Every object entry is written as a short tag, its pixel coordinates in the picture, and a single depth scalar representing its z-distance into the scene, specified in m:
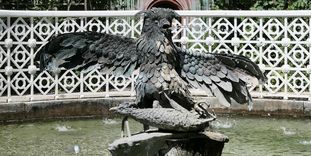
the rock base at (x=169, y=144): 5.18
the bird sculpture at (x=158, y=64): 5.47
